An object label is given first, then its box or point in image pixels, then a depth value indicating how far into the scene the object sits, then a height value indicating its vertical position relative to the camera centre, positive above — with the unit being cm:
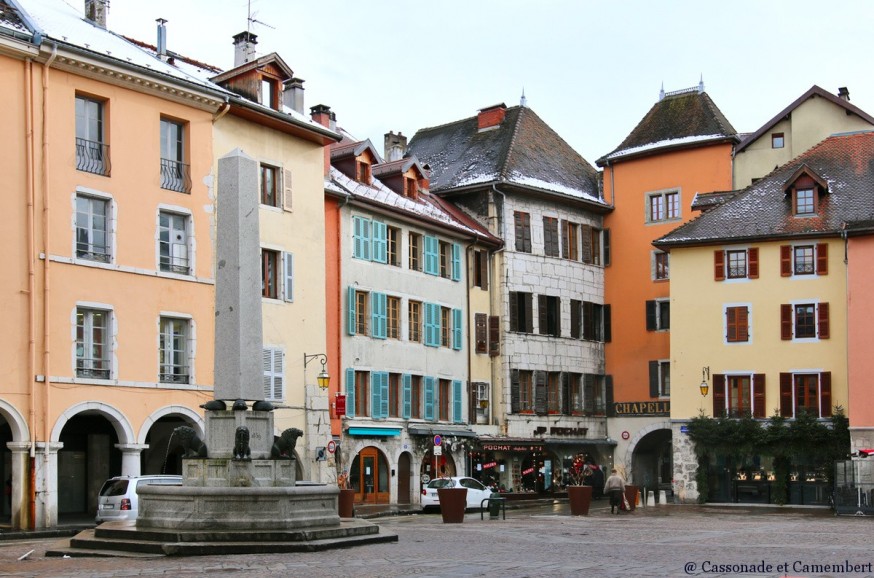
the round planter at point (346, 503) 2907 -256
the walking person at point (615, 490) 3781 -303
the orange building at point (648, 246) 5456 +558
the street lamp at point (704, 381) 4772 +0
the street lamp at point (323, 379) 3791 +14
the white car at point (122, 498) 2817 -238
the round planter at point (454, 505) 3103 -281
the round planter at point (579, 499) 3525 -305
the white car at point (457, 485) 4047 -328
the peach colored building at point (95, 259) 3109 +312
